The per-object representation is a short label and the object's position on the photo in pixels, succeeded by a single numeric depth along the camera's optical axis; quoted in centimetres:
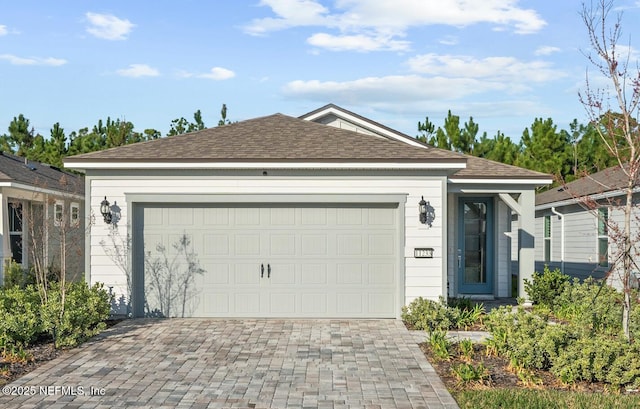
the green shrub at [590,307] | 1104
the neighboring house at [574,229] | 1702
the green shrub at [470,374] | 795
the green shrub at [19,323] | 959
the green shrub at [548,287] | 1417
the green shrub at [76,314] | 1001
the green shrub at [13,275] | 1454
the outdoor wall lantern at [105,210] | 1252
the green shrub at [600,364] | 796
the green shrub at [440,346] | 913
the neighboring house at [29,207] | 1481
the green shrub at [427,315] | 1169
